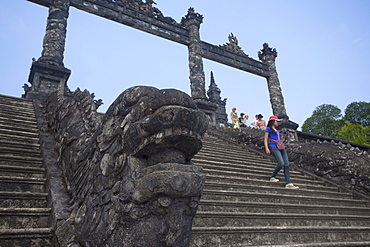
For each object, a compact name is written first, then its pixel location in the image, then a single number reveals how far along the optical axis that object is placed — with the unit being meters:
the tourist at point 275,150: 4.45
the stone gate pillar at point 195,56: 12.67
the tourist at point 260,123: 9.99
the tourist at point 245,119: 10.96
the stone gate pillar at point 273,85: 14.41
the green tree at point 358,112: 26.53
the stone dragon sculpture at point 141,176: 1.53
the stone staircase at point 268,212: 2.66
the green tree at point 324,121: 26.30
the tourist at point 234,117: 11.32
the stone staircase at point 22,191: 2.02
